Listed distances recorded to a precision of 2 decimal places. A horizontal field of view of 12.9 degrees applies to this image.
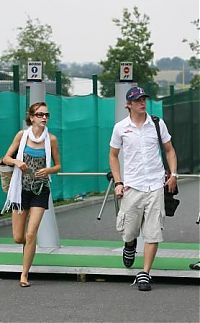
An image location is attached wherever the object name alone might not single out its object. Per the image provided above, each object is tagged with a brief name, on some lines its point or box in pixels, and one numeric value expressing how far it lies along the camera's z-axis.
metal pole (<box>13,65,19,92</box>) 15.79
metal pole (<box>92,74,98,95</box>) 18.62
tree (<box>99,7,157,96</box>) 37.38
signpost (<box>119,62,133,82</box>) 10.46
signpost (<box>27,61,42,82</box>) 10.64
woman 9.00
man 8.73
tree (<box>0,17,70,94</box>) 39.34
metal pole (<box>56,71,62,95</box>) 17.33
